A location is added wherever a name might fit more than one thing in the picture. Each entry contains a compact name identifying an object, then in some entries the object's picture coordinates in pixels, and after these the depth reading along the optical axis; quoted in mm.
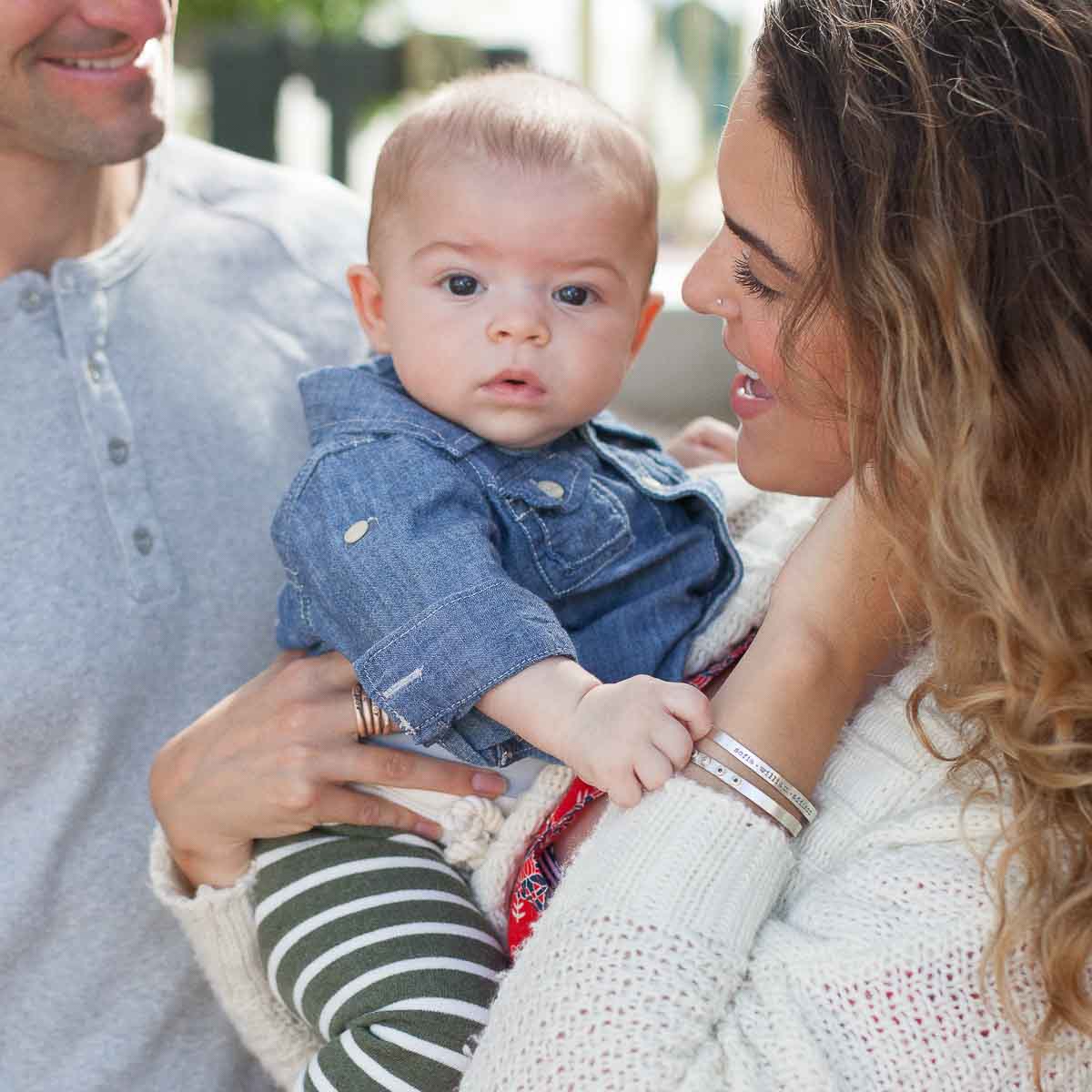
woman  895
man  1092
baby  981
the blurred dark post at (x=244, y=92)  2843
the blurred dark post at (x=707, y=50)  4578
